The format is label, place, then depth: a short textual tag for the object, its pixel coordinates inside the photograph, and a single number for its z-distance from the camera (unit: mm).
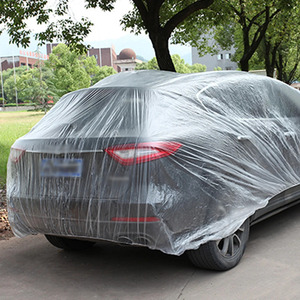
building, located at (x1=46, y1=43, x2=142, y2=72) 136000
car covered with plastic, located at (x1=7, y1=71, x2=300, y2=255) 3283
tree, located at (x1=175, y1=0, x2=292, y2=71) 14492
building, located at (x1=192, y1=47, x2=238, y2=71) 101750
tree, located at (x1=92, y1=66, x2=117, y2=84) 89188
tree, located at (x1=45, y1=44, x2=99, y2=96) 64250
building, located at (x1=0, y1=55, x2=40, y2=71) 123938
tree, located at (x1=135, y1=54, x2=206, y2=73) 89662
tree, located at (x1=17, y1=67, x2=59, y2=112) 71812
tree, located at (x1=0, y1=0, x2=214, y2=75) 11141
